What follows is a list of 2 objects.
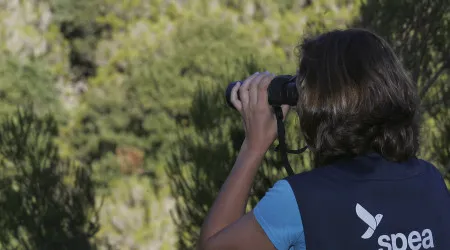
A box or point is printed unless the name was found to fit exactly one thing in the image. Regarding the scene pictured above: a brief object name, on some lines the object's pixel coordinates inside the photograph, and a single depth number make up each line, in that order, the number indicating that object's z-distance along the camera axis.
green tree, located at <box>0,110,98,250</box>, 7.78
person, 2.64
